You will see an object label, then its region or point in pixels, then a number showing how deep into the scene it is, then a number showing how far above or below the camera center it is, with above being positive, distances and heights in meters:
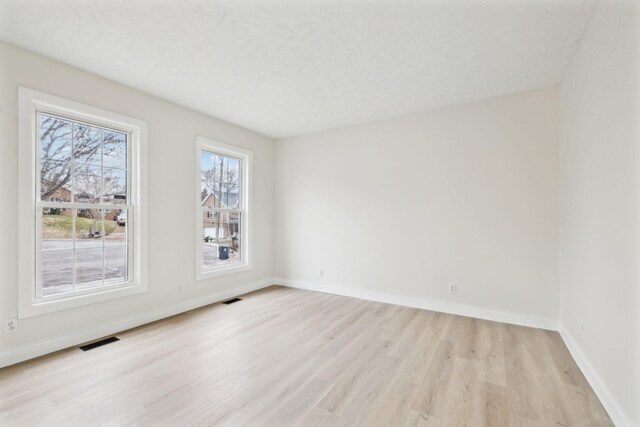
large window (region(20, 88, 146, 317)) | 2.51 +0.10
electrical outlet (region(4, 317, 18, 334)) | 2.37 -0.92
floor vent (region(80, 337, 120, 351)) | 2.69 -1.25
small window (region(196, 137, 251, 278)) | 4.06 +0.09
